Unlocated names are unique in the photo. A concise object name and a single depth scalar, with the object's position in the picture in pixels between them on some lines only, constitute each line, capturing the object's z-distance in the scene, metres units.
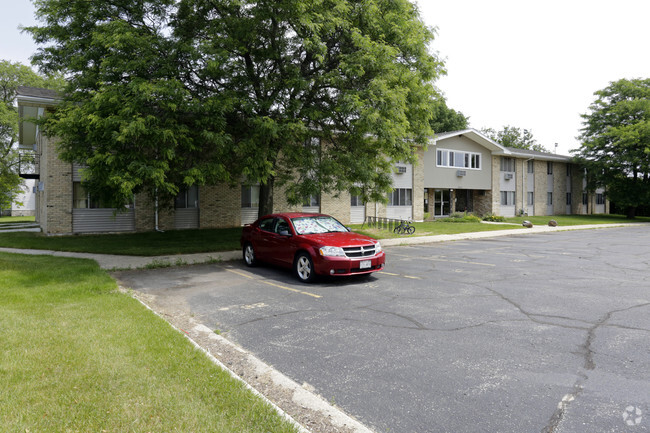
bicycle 21.06
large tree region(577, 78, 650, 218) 38.28
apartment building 18.66
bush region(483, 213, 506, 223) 32.50
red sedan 8.56
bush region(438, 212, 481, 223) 30.70
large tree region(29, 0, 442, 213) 10.95
